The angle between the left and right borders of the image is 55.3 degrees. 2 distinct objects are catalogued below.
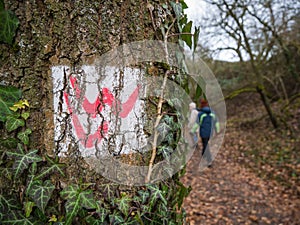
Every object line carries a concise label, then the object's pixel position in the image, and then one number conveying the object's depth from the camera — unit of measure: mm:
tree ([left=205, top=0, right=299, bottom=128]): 8688
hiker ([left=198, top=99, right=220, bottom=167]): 6305
